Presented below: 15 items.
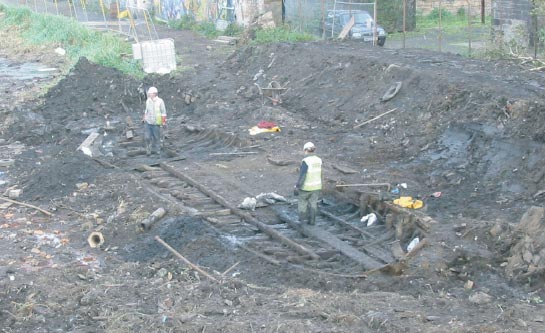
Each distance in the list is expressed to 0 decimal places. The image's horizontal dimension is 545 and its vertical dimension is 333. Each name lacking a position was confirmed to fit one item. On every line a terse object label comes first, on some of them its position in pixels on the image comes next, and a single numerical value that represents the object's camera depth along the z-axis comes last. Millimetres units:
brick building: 26641
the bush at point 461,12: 44031
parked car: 33500
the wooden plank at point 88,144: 21766
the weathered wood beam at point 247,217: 14295
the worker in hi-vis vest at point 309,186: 14984
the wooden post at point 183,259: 12586
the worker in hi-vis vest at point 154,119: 20750
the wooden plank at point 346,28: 31625
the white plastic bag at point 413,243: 13910
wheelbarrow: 25891
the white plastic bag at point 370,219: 15617
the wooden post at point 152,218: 15710
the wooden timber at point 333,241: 13656
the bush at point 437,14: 44156
